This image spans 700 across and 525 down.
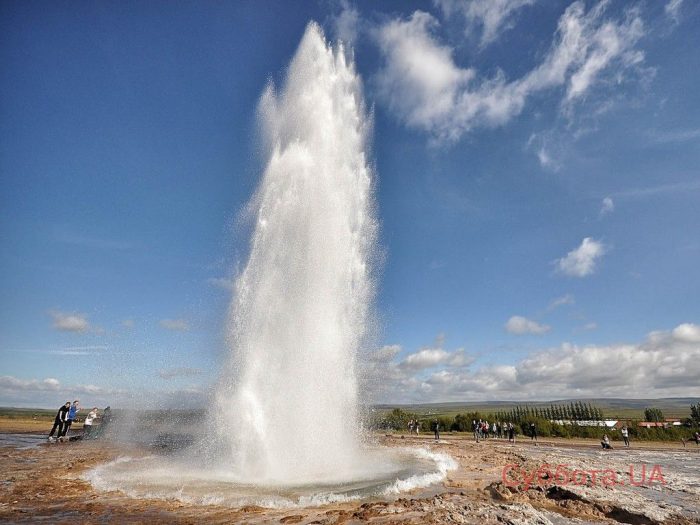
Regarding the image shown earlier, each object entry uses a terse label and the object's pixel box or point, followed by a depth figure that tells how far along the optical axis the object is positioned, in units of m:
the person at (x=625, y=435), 34.31
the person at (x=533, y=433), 41.77
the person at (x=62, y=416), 25.33
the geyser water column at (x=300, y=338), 15.87
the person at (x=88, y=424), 28.66
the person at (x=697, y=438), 35.00
